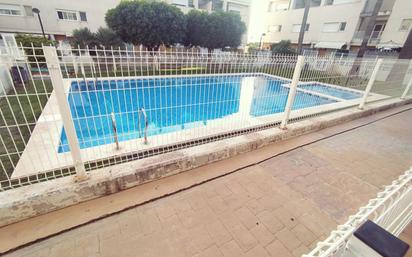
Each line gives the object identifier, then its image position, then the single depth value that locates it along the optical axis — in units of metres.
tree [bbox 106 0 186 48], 12.74
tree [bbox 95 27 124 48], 14.17
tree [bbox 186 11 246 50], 14.98
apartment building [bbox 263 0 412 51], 16.67
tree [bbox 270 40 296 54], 17.09
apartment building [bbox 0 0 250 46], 16.34
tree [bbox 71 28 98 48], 13.80
